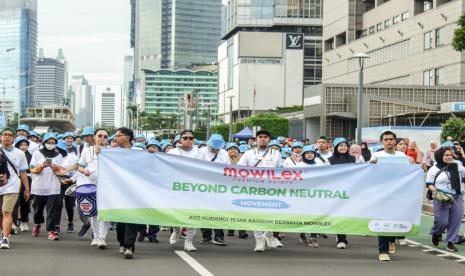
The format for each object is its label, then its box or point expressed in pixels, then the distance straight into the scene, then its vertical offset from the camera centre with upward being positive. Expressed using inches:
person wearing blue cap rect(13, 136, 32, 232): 535.2 -56.2
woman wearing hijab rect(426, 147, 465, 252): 475.5 -37.8
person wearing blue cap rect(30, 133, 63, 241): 487.2 -36.7
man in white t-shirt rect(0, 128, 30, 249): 437.7 -33.4
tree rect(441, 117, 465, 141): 1259.8 +8.8
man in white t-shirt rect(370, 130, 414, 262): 428.5 -12.6
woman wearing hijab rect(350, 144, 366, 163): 550.0 -14.5
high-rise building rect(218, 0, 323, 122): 5132.9 +538.6
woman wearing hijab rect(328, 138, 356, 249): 504.4 -14.7
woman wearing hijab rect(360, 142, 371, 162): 736.6 -19.3
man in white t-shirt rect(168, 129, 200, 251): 481.1 -12.9
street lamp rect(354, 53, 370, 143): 1143.6 +52.9
